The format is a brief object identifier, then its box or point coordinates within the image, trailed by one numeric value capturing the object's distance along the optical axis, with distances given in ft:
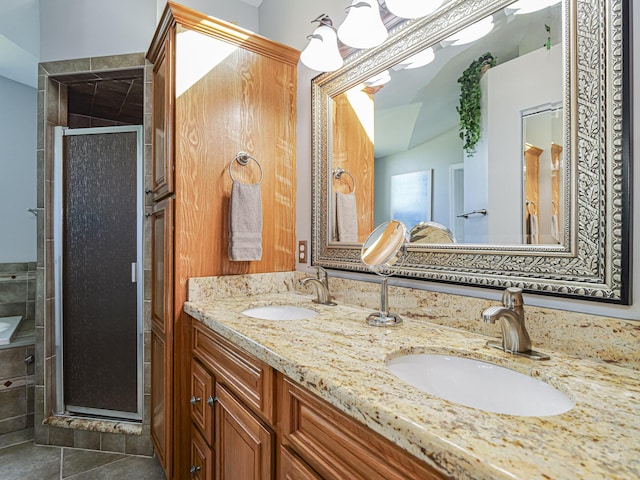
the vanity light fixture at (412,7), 3.64
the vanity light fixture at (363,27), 4.25
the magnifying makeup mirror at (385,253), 3.93
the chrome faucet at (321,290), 5.06
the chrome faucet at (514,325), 2.65
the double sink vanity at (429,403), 1.47
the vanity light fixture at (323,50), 4.97
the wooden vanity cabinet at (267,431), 2.02
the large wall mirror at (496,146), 2.55
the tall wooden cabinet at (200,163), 5.15
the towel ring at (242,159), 5.64
